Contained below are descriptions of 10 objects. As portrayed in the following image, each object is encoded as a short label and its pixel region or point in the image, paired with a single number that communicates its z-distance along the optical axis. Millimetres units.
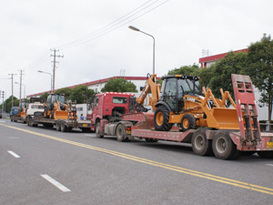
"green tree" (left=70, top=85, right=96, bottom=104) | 71562
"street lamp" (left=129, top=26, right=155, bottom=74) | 23828
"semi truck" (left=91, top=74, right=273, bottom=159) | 10250
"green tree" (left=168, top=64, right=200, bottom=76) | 43438
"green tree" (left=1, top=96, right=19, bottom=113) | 136125
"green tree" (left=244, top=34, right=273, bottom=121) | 23359
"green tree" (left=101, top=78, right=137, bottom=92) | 62659
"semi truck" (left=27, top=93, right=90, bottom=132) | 25141
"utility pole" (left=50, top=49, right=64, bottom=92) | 55156
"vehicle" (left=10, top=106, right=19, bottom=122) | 49906
